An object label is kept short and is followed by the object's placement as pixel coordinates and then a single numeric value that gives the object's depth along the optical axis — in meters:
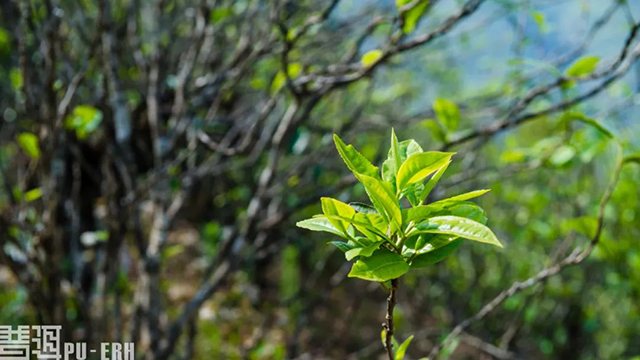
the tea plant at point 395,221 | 0.42
